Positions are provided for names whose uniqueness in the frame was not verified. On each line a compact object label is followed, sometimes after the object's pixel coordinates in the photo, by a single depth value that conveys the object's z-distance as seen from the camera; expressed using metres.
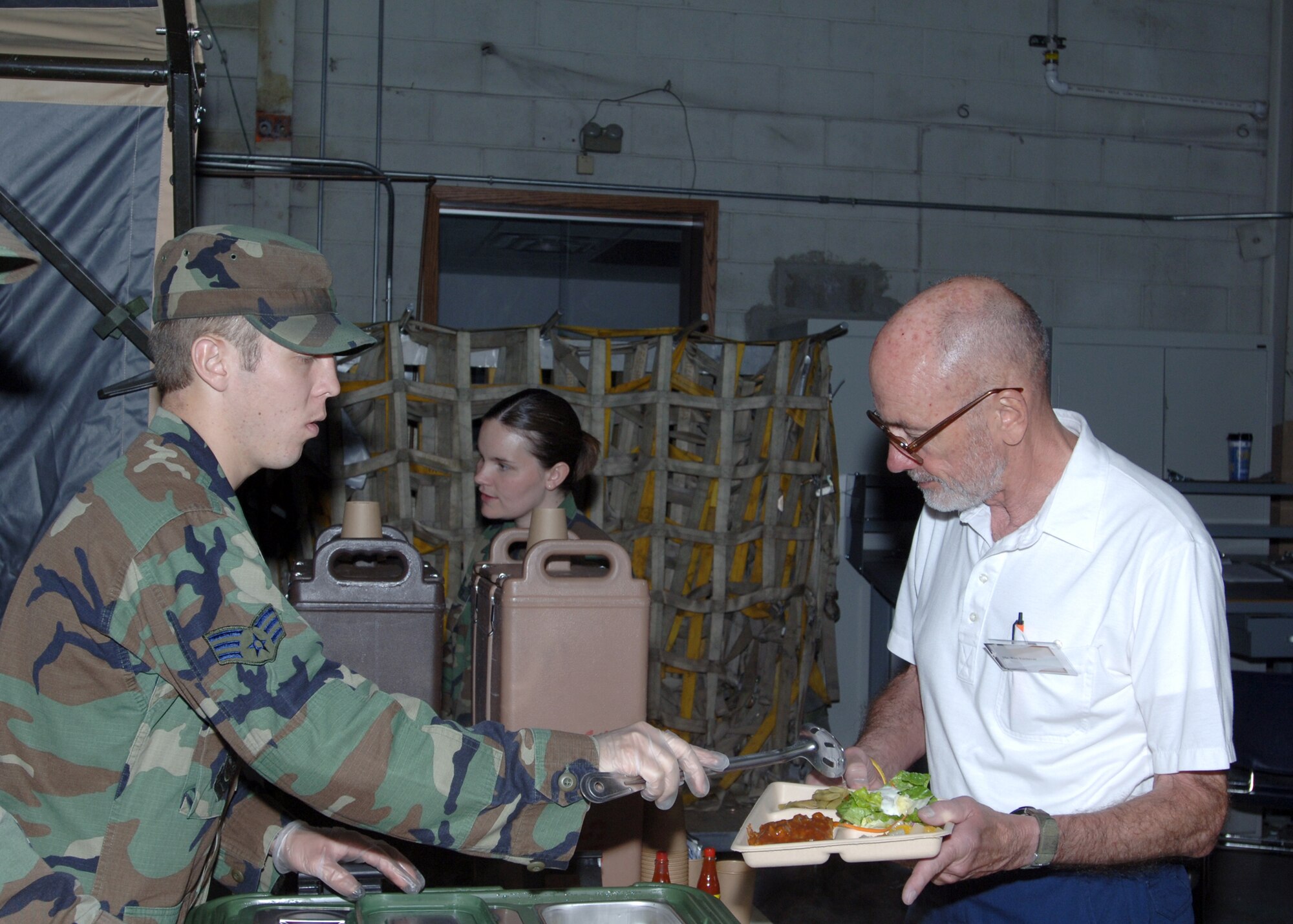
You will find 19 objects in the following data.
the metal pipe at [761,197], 5.78
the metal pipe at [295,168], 5.66
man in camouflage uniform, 1.40
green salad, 1.69
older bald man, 1.68
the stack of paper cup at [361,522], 2.46
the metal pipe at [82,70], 2.68
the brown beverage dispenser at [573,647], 2.07
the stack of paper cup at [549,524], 2.31
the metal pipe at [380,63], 5.86
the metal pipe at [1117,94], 6.63
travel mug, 5.53
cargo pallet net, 4.95
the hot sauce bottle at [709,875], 2.18
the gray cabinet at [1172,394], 5.71
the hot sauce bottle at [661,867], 2.09
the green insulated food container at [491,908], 1.60
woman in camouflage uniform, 3.33
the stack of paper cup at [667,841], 2.26
